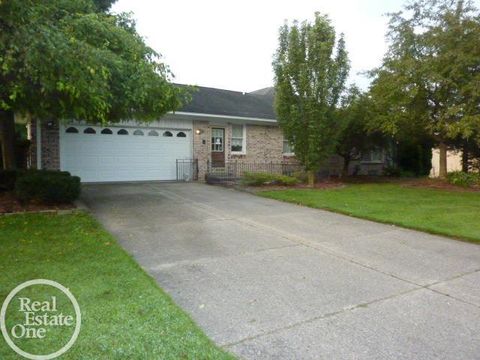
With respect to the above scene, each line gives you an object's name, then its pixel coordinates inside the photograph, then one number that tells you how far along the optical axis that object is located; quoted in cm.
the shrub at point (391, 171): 2059
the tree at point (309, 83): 1292
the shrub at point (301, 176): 1571
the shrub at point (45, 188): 847
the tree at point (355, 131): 1399
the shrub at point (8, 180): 1007
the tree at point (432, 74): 1266
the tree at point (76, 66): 474
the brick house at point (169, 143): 1350
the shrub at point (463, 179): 1484
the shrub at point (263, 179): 1366
